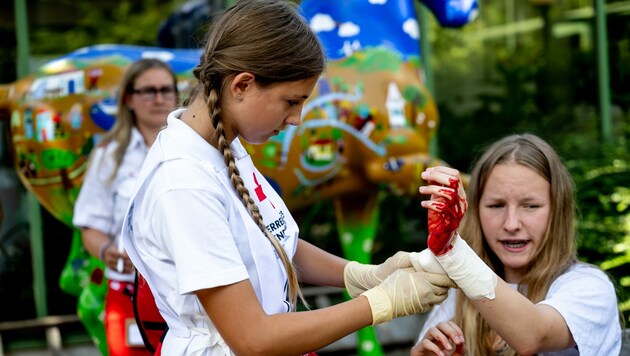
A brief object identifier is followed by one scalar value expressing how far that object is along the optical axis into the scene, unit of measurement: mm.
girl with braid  1720
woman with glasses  3312
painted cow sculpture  3926
